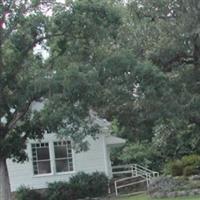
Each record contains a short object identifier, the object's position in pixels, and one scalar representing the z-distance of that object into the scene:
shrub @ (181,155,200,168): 28.34
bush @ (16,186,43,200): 30.95
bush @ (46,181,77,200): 31.06
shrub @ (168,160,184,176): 28.52
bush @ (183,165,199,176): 27.70
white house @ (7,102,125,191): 32.72
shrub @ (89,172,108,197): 31.80
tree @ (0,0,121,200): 18.11
